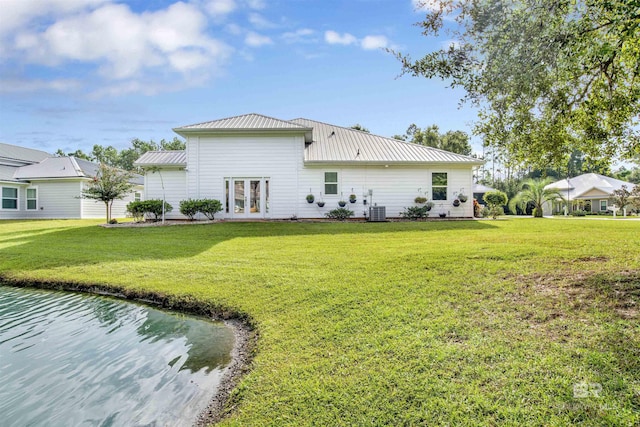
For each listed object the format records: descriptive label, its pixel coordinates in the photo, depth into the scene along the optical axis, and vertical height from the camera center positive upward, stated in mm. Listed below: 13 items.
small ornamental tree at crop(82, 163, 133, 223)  17500 +1693
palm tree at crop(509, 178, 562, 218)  24412 +1238
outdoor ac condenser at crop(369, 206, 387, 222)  16547 -28
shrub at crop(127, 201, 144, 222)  16422 +336
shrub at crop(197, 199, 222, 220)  16312 +432
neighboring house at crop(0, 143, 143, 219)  24297 +1935
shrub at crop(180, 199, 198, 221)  16203 +388
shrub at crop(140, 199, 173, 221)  16453 +471
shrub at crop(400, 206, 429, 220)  17328 -47
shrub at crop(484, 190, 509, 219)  21688 +853
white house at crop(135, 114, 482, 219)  17234 +2096
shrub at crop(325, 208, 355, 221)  16922 -7
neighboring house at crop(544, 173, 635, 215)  33688 +1632
